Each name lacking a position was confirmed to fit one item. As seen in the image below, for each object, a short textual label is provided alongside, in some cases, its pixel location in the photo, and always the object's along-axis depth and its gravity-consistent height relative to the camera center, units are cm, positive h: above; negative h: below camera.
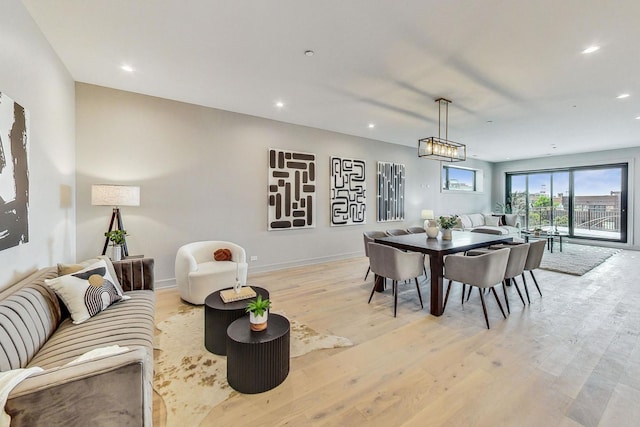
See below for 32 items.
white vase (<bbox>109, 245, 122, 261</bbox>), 338 -50
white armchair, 338 -77
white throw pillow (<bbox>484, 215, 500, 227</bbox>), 903 -29
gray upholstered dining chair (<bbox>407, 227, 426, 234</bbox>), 516 -35
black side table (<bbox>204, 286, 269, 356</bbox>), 238 -95
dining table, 324 -44
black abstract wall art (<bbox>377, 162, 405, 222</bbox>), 672 +49
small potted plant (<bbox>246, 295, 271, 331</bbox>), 201 -75
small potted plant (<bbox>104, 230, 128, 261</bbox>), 338 -36
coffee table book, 254 -78
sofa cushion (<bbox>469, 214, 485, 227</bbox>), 884 -28
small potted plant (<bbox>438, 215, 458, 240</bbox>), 405 -20
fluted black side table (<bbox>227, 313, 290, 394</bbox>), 189 -102
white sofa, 850 -34
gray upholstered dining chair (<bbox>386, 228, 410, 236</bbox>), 486 -37
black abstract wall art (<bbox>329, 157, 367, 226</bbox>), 591 +43
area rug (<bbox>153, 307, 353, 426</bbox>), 180 -124
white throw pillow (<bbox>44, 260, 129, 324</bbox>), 202 -61
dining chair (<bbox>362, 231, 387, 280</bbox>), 430 -39
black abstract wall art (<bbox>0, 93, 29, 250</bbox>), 181 +27
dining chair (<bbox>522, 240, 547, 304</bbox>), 361 -58
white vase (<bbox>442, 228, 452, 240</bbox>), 402 -33
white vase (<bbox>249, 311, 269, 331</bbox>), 202 -81
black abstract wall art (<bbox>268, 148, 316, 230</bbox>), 507 +41
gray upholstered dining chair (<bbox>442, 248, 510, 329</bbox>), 297 -64
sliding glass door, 792 +34
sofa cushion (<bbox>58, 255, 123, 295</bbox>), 227 -48
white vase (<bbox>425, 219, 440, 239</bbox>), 418 -29
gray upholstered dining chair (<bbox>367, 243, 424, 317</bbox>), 327 -63
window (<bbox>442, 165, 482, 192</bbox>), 861 +107
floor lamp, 326 +17
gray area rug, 530 -105
